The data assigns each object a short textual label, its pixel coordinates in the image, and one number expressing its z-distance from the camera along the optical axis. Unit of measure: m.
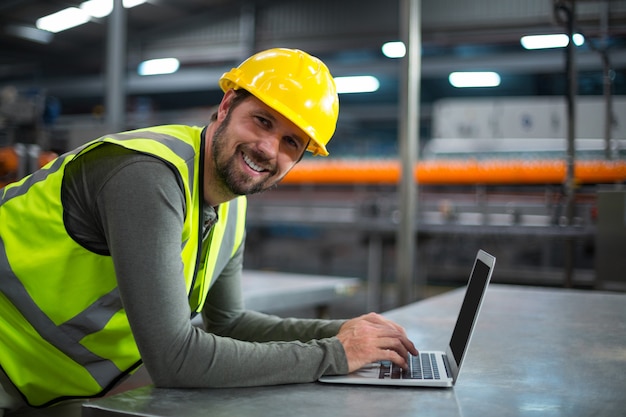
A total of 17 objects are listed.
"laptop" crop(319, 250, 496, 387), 1.07
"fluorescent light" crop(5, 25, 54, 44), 10.38
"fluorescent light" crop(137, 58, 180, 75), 11.78
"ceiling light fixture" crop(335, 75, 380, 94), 12.90
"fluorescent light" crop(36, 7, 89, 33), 9.64
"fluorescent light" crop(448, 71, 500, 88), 11.60
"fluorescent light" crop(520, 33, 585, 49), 7.84
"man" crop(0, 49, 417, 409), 1.04
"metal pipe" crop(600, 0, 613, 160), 4.02
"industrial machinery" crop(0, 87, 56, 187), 5.06
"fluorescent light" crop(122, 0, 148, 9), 9.51
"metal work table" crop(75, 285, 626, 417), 0.93
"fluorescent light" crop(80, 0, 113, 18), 9.15
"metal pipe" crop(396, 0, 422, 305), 3.42
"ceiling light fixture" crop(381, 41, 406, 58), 10.00
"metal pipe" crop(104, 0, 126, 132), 6.04
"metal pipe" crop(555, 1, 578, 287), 3.69
